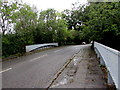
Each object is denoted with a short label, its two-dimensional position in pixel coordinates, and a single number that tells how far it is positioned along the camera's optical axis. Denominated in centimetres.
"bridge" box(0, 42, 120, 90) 362
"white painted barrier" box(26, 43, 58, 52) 1428
